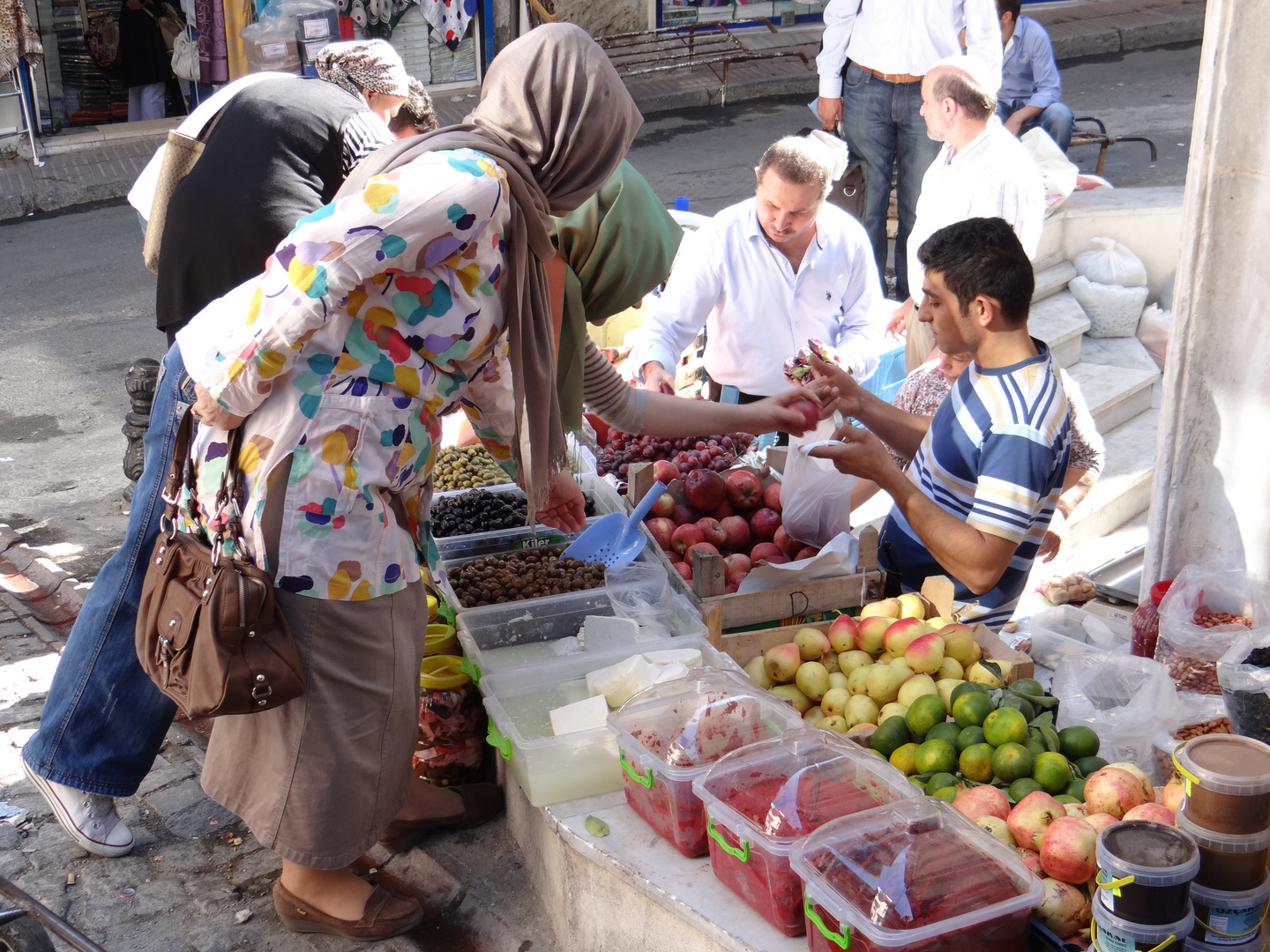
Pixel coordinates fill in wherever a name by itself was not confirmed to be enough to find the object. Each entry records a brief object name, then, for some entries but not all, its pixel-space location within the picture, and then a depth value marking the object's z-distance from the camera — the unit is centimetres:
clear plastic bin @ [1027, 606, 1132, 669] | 348
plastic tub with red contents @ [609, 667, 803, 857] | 250
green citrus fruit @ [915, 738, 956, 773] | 260
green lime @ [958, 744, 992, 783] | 256
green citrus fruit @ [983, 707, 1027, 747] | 257
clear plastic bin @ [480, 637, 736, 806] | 276
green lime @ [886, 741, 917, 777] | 266
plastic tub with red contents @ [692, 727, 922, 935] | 222
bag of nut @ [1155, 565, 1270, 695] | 298
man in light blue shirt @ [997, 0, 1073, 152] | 833
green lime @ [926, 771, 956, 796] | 253
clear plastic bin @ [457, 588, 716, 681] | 321
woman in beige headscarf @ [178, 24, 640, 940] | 221
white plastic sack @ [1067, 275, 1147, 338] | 675
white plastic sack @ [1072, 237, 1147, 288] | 696
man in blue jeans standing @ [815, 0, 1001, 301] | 656
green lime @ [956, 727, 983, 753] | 261
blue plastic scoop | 352
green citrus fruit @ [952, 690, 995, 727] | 269
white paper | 338
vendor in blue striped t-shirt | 307
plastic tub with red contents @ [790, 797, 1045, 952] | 196
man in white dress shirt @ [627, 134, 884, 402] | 490
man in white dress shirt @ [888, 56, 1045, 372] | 526
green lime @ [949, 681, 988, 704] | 274
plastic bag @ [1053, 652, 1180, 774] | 281
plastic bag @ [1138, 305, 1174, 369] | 676
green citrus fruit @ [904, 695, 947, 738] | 273
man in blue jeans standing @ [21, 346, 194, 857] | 291
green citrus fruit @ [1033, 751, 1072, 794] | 248
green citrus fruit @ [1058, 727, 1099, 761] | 263
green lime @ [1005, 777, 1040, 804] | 246
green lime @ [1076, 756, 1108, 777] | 257
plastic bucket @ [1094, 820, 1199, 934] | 179
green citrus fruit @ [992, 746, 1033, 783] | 251
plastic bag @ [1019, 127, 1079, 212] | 708
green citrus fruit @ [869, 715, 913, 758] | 274
